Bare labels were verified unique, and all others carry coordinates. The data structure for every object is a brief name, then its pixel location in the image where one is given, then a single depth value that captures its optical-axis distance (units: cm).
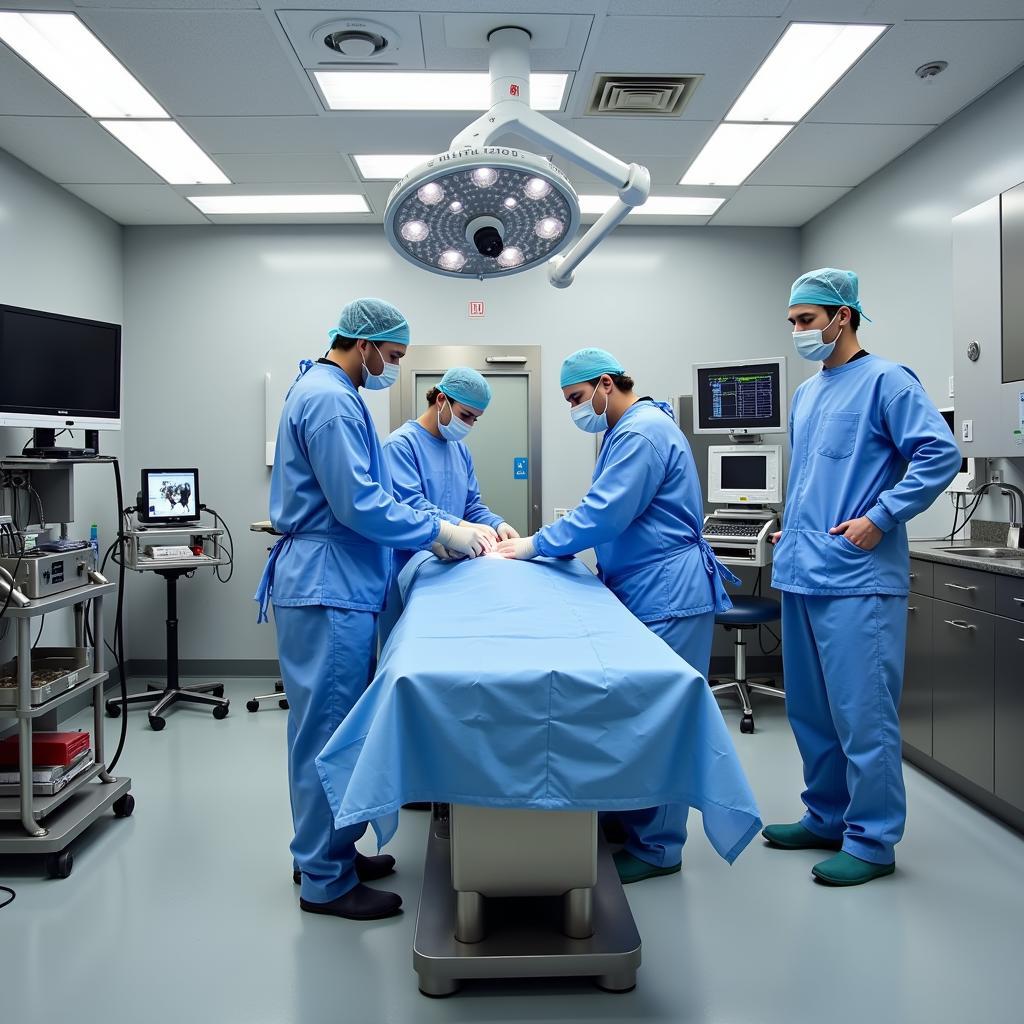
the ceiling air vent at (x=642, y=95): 328
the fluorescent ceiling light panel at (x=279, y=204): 466
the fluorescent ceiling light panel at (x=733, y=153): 377
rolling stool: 424
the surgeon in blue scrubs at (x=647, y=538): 239
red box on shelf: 274
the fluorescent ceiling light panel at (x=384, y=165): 407
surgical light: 152
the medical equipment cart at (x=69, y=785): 256
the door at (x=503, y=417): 515
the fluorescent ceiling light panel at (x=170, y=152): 369
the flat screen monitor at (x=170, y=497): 459
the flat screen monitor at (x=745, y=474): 456
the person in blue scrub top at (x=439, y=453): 300
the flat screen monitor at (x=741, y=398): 454
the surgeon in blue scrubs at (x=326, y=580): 219
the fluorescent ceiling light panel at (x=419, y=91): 324
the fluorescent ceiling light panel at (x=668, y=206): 470
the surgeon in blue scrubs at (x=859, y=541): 244
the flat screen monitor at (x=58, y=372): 323
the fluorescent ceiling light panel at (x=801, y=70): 295
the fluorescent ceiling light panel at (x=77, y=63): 284
